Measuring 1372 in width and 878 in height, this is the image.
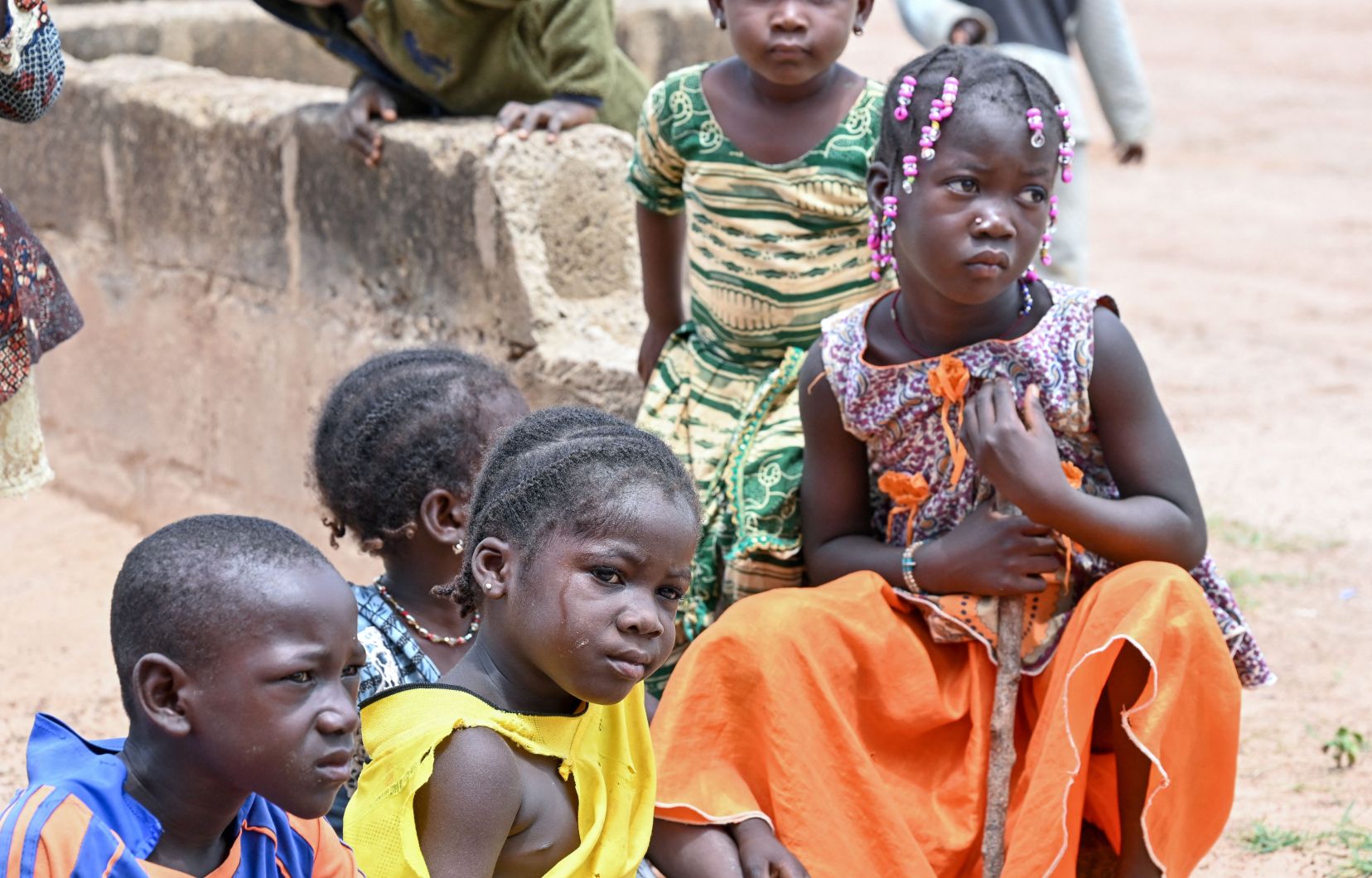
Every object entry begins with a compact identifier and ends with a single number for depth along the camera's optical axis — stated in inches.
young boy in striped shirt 143.9
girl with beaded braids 196.4
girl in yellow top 164.7
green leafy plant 273.7
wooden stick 204.7
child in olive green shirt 313.0
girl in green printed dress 239.8
